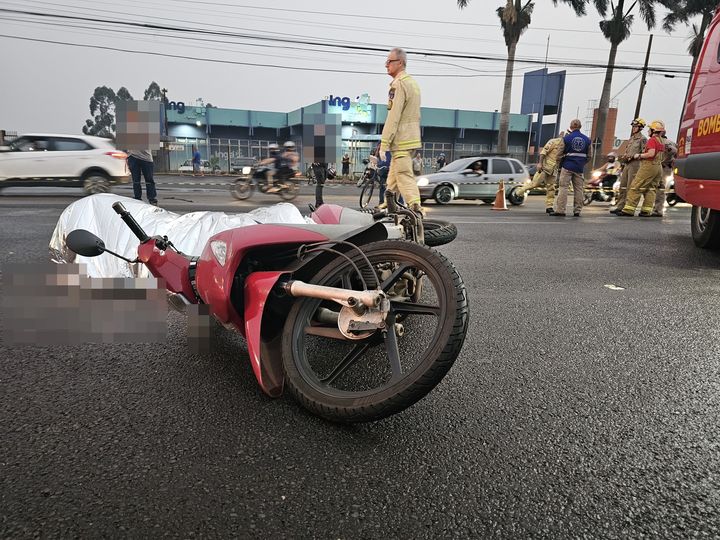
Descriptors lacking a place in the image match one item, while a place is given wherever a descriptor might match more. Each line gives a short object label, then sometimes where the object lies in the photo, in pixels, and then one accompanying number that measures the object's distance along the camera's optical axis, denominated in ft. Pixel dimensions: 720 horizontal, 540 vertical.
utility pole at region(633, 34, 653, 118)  100.94
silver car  45.57
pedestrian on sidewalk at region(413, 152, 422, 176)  52.81
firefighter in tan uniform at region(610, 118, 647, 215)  32.07
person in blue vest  32.40
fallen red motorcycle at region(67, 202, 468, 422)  5.28
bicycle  37.82
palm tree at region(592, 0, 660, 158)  92.73
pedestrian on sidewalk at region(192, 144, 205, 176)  104.86
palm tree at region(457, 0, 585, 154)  88.94
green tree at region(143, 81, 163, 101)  318.57
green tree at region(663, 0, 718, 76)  97.35
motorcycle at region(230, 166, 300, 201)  41.83
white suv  37.24
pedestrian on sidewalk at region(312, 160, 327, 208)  36.40
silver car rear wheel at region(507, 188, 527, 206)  47.55
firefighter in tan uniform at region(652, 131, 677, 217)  32.04
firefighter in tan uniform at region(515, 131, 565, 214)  35.70
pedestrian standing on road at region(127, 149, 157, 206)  28.12
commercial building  133.80
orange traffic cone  41.68
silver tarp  9.50
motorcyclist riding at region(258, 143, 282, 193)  42.11
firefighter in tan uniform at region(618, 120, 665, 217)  29.94
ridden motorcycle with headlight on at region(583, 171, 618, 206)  48.08
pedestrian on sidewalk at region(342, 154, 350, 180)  100.46
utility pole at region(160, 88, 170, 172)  112.06
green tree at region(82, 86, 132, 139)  323.57
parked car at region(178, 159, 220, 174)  112.63
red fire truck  15.49
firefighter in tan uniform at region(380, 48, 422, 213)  18.79
